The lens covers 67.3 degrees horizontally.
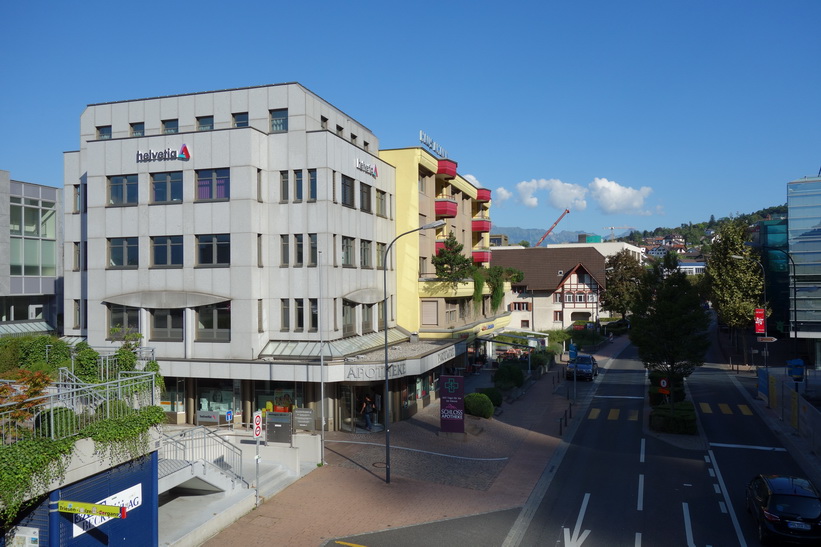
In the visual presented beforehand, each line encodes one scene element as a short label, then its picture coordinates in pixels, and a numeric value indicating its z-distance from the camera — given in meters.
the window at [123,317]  32.19
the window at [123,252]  32.25
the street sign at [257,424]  20.41
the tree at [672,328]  32.28
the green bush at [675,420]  29.67
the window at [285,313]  31.92
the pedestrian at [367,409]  30.33
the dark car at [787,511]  16.06
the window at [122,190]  32.06
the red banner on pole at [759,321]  45.28
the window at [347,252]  33.38
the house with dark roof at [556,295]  85.94
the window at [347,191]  33.28
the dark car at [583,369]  47.59
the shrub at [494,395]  34.97
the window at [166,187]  31.52
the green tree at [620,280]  82.19
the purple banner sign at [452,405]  28.91
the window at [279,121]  32.81
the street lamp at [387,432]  22.17
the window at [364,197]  35.41
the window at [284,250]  32.06
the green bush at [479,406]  32.44
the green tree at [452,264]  43.34
